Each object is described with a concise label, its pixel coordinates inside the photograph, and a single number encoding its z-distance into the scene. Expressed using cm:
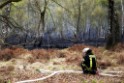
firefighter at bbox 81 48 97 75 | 1280
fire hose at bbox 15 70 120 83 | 1194
